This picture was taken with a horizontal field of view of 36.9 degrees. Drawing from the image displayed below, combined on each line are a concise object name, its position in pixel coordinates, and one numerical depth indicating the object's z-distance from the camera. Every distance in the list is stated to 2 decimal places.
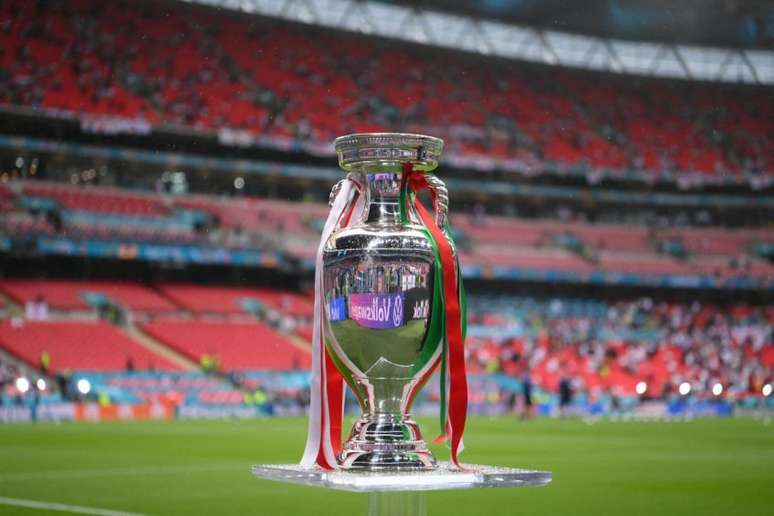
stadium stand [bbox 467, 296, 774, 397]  38.03
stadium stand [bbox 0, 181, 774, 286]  37.50
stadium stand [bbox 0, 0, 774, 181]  37.97
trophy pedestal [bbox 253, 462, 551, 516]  2.81
